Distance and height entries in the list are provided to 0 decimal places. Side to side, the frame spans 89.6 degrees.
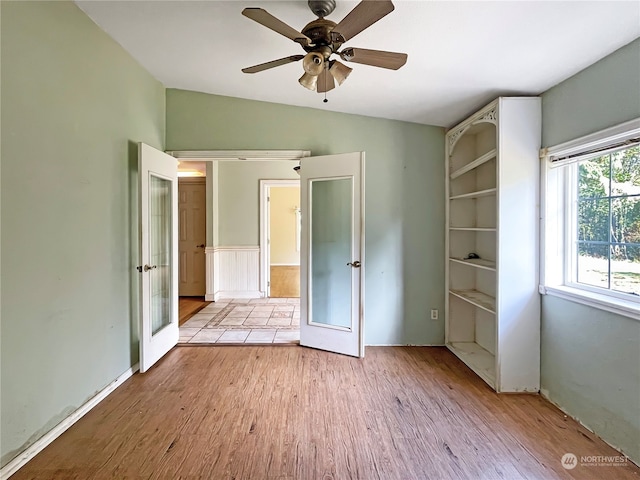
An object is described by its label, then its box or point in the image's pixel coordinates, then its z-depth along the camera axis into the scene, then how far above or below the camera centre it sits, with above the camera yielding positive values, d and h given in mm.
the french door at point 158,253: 2828 -165
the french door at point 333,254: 3203 -189
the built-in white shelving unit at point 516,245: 2516 -79
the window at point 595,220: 1925 +102
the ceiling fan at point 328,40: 1581 +1065
